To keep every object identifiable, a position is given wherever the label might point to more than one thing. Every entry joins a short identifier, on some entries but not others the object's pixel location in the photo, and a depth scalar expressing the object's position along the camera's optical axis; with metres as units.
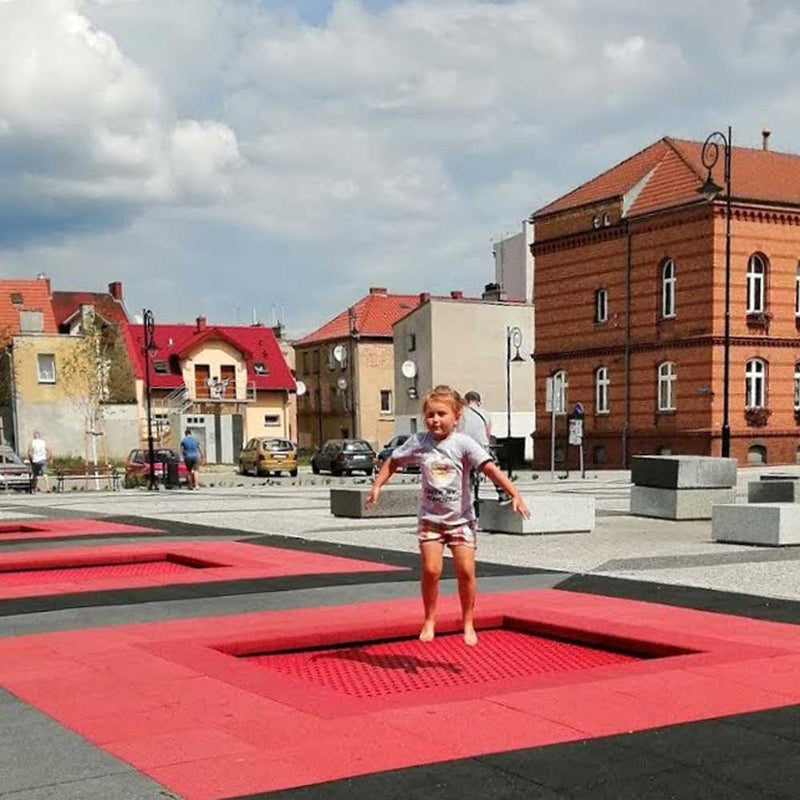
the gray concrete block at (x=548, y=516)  14.75
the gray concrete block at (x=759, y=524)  13.17
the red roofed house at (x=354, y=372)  76.94
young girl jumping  6.93
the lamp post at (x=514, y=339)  60.64
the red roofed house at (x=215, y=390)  71.31
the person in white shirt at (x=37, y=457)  32.84
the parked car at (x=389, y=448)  42.29
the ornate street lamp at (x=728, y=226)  27.20
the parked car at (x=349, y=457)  45.31
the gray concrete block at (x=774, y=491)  15.59
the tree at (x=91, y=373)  61.03
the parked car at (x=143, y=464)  37.06
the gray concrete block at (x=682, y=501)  16.75
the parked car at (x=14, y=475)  33.38
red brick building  40.38
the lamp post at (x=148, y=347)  33.12
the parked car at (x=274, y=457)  48.53
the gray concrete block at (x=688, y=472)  16.81
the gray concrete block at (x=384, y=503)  17.72
